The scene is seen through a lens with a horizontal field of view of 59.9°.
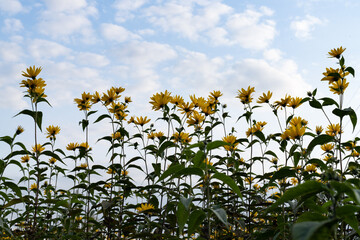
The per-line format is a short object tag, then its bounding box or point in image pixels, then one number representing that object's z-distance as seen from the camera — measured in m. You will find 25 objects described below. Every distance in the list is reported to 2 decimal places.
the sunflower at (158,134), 4.59
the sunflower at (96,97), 4.30
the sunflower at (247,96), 4.38
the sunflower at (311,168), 4.46
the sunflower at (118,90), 4.33
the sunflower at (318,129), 4.60
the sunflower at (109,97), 4.23
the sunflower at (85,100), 4.24
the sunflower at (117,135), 4.17
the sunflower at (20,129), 4.00
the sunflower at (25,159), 5.69
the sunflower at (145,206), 3.63
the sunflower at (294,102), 3.97
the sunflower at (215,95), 4.70
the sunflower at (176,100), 4.04
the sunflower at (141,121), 4.55
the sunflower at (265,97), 4.28
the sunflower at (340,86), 3.14
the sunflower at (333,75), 3.07
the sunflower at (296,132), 2.75
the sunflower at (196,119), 3.97
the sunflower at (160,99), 3.78
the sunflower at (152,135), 4.57
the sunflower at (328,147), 4.66
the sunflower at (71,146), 4.96
